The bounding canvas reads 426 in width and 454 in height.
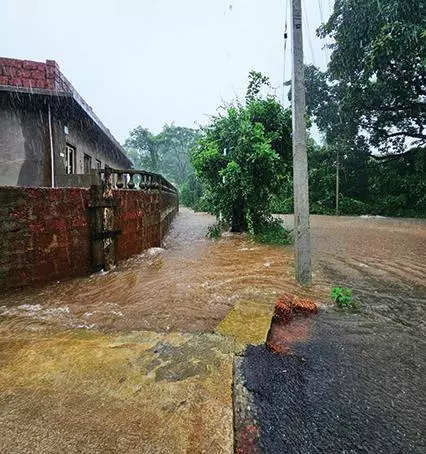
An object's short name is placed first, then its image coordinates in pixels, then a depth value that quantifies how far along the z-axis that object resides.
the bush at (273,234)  8.53
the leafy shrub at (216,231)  10.06
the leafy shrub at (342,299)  3.74
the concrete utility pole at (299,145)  4.42
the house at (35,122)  8.53
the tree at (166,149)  44.00
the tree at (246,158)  8.64
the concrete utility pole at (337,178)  21.09
